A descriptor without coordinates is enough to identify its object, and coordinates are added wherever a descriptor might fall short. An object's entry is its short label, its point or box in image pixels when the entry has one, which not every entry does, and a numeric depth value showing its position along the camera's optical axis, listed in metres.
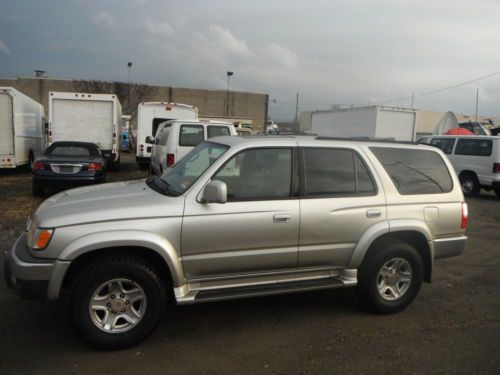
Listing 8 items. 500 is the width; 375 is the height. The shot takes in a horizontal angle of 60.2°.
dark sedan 10.05
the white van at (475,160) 13.09
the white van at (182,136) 10.55
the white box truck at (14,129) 13.77
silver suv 3.53
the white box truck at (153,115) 16.58
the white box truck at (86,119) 15.45
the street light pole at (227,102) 42.78
